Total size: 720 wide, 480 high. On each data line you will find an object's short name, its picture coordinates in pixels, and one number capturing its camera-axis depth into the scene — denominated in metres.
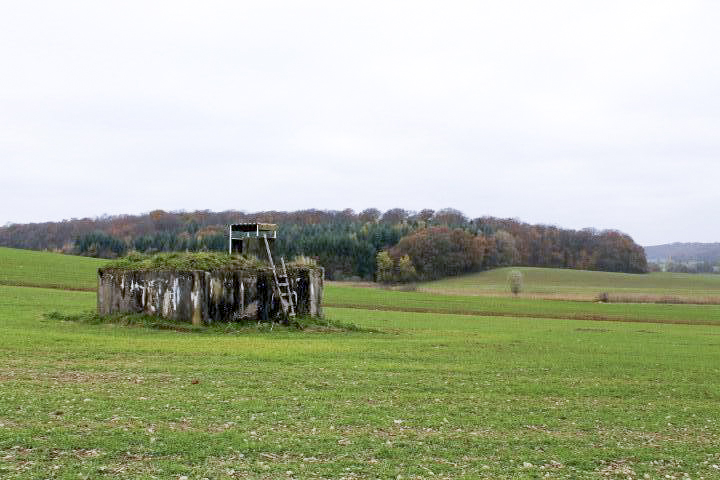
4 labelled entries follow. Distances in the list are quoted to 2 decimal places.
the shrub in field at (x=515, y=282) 101.50
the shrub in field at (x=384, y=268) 139.75
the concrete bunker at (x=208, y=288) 32.56
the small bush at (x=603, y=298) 88.12
